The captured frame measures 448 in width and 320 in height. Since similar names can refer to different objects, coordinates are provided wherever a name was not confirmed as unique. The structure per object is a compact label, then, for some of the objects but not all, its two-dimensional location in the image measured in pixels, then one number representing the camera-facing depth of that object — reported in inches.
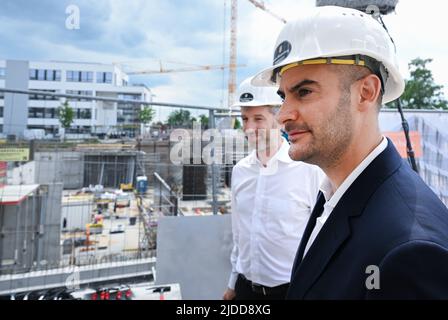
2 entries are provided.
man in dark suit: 30.6
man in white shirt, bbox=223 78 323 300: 87.9
